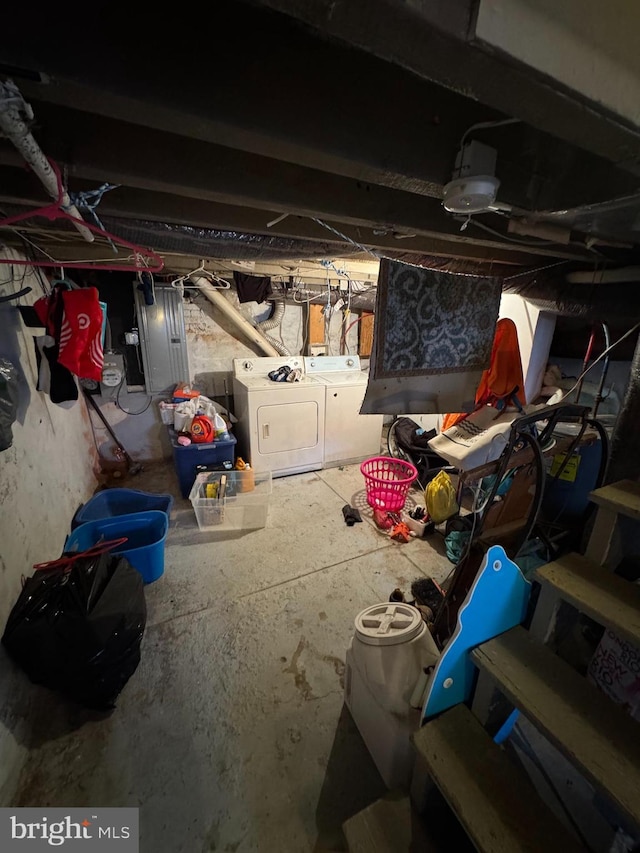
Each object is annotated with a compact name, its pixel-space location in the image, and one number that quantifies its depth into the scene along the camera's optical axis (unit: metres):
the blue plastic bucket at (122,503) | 2.42
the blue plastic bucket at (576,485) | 1.88
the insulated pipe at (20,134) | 0.55
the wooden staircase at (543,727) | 0.76
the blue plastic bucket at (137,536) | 1.97
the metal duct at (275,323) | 3.76
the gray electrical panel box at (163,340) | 3.22
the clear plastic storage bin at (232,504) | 2.55
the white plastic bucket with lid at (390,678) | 1.13
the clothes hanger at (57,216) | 0.83
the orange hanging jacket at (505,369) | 2.34
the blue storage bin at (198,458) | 2.94
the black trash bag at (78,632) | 1.28
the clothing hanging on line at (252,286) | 3.06
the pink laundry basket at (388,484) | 2.66
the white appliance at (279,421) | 3.20
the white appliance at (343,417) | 3.47
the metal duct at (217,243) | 1.38
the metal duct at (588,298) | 1.75
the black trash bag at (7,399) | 1.29
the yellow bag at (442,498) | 2.53
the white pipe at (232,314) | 3.24
